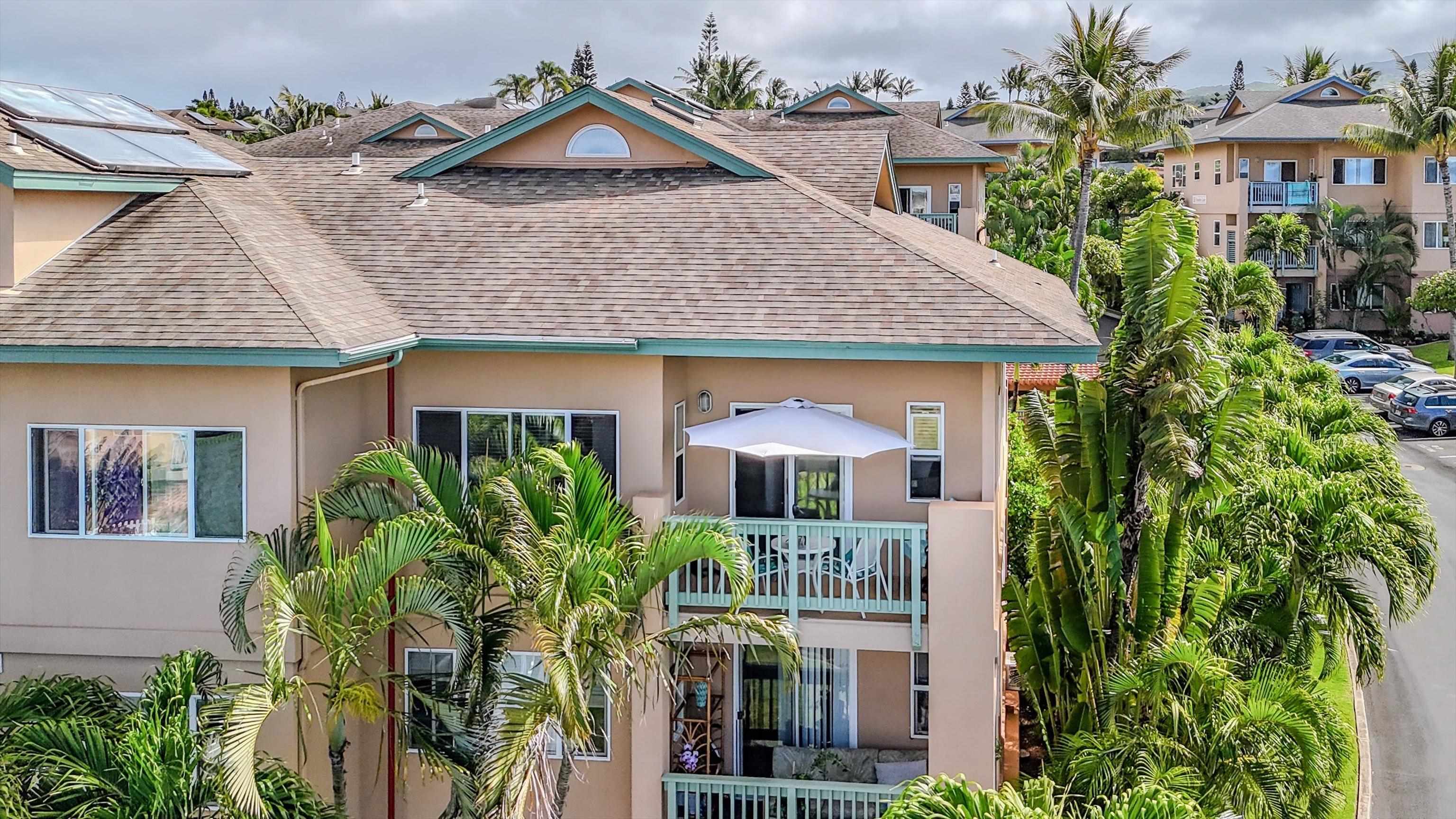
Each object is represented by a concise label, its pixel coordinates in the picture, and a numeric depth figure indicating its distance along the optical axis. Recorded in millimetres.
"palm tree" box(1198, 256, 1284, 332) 48750
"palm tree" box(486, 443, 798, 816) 11570
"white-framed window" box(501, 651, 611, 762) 15234
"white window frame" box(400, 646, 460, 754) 14945
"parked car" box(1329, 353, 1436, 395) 53219
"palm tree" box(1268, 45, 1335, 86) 112875
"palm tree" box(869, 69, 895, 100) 146125
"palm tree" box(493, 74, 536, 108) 95938
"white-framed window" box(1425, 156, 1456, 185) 63125
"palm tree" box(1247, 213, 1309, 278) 62250
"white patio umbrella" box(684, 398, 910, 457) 14195
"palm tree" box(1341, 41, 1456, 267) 56250
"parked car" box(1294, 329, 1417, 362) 57219
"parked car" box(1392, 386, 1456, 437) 47844
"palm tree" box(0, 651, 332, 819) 11805
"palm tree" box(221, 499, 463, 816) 11203
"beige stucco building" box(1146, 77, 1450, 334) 63531
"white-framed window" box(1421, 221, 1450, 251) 63469
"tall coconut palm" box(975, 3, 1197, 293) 41438
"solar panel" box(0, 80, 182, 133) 16500
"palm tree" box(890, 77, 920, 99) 148125
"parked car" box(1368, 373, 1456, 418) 49000
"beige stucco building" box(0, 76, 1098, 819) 13961
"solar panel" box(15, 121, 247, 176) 15672
